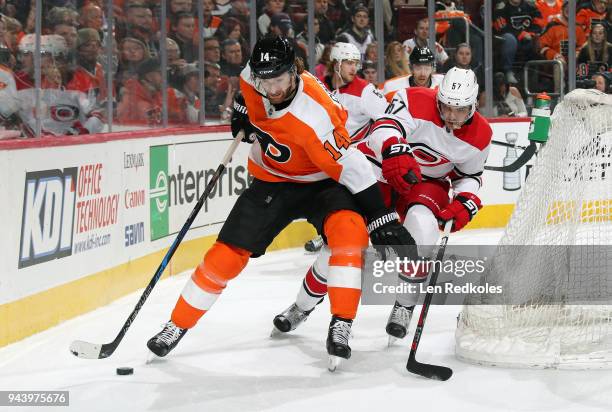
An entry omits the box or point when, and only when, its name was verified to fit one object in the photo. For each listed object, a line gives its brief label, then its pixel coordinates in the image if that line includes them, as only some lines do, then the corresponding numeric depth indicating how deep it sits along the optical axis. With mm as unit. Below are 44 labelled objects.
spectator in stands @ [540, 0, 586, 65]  17797
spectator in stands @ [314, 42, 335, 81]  15789
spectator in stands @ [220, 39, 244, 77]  14430
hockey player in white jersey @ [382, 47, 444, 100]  13203
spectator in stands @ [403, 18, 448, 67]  16812
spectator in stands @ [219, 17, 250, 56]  14461
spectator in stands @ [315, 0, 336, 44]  15969
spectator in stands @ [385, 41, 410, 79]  16656
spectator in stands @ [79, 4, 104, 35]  10539
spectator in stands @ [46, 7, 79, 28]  9740
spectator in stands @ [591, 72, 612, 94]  17891
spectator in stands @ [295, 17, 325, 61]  15797
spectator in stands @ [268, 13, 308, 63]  15273
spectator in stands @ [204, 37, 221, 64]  14097
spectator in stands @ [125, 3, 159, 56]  11891
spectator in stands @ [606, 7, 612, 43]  17953
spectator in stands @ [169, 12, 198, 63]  13297
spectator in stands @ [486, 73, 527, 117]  17266
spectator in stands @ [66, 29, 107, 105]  10437
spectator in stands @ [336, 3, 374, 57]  16375
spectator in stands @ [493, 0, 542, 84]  17625
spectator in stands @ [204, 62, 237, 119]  14117
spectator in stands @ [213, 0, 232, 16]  14305
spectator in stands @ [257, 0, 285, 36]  15078
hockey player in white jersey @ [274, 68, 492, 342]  8094
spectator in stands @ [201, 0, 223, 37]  14070
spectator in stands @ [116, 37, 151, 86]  11656
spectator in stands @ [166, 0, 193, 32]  13086
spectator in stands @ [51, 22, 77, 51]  9878
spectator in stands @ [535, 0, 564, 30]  17781
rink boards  8406
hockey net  7375
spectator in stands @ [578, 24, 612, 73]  17828
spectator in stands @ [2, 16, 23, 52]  8932
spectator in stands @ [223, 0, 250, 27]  14641
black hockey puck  7238
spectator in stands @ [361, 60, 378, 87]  16437
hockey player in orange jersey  7195
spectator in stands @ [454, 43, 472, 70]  17230
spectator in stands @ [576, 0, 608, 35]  17797
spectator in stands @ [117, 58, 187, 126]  11766
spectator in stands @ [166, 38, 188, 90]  13156
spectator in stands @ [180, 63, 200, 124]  13648
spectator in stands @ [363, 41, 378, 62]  16453
